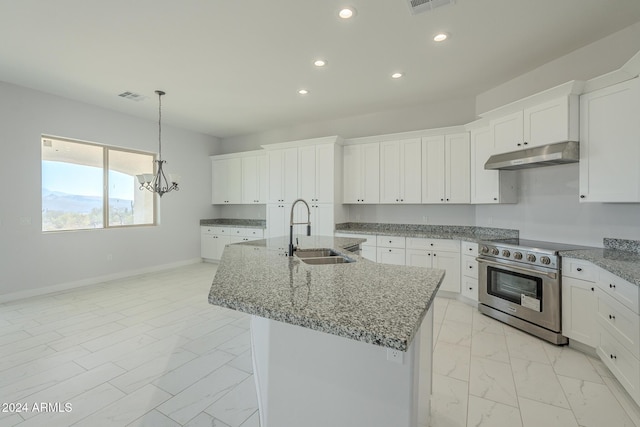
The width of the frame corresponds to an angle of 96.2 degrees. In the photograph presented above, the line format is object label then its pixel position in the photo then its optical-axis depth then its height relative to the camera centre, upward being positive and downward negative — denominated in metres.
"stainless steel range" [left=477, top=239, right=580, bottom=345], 2.83 -0.79
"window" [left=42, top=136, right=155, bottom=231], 4.54 +0.44
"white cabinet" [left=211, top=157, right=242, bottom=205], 6.64 +0.76
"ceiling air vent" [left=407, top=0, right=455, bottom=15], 2.37 +1.75
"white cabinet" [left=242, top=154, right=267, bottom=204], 6.27 +0.74
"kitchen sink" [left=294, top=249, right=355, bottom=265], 2.38 -0.38
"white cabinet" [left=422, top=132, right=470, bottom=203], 4.26 +0.68
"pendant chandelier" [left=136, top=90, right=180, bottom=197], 4.08 +0.48
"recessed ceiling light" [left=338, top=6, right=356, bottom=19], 2.47 +1.76
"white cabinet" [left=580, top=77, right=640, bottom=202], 2.44 +0.63
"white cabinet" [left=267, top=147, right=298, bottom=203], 5.54 +0.74
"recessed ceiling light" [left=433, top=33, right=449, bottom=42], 2.83 +1.76
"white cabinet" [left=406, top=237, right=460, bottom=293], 4.09 -0.64
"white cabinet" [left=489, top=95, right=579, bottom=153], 2.85 +0.96
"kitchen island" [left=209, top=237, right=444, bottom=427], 1.02 -0.56
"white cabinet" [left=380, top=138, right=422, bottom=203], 4.63 +0.69
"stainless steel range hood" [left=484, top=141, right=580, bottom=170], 2.83 +0.60
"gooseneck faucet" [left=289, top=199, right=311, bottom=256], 2.23 -0.25
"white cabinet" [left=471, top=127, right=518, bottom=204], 3.73 +0.46
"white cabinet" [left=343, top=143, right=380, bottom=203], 5.00 +0.71
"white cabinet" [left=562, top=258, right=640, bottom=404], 1.95 -0.85
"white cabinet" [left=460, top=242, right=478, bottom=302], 3.82 -0.79
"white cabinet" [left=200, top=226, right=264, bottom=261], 6.24 -0.55
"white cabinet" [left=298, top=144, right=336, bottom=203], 5.12 +0.73
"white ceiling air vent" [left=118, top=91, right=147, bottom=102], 4.32 +1.80
